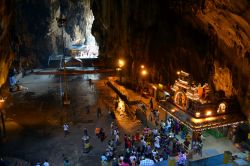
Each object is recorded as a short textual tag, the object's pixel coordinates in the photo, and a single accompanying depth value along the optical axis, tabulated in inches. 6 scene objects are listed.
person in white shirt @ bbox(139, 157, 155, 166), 455.9
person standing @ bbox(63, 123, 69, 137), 665.9
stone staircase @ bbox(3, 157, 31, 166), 525.4
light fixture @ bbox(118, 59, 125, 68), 1051.6
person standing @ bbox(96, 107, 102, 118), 788.1
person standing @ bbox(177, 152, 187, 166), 473.1
